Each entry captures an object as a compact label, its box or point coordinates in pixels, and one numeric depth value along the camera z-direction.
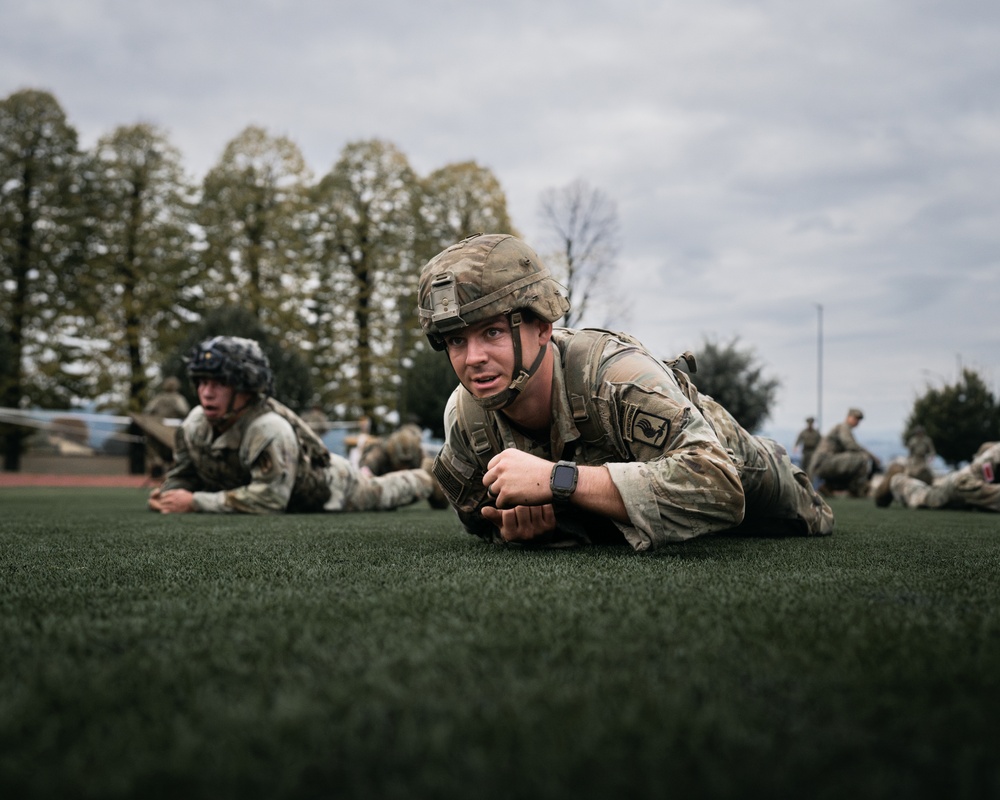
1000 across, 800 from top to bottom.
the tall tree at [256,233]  29.50
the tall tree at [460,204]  31.38
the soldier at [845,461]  15.38
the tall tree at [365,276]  29.66
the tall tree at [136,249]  27.47
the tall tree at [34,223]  26.59
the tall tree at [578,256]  31.30
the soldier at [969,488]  8.85
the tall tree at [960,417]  35.66
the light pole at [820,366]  41.22
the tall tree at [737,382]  30.16
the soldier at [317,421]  18.87
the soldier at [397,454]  12.65
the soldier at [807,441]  19.22
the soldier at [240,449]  6.22
